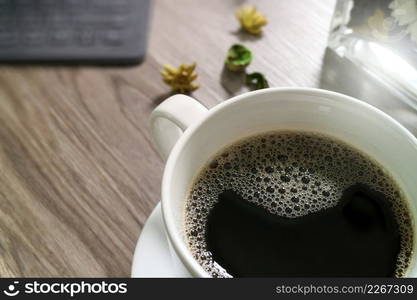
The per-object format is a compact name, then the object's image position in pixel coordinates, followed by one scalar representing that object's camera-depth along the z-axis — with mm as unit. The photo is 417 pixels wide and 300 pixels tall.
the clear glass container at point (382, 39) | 273
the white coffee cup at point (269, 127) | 213
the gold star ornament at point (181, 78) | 302
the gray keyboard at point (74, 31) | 316
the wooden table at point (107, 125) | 259
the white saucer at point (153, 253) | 230
